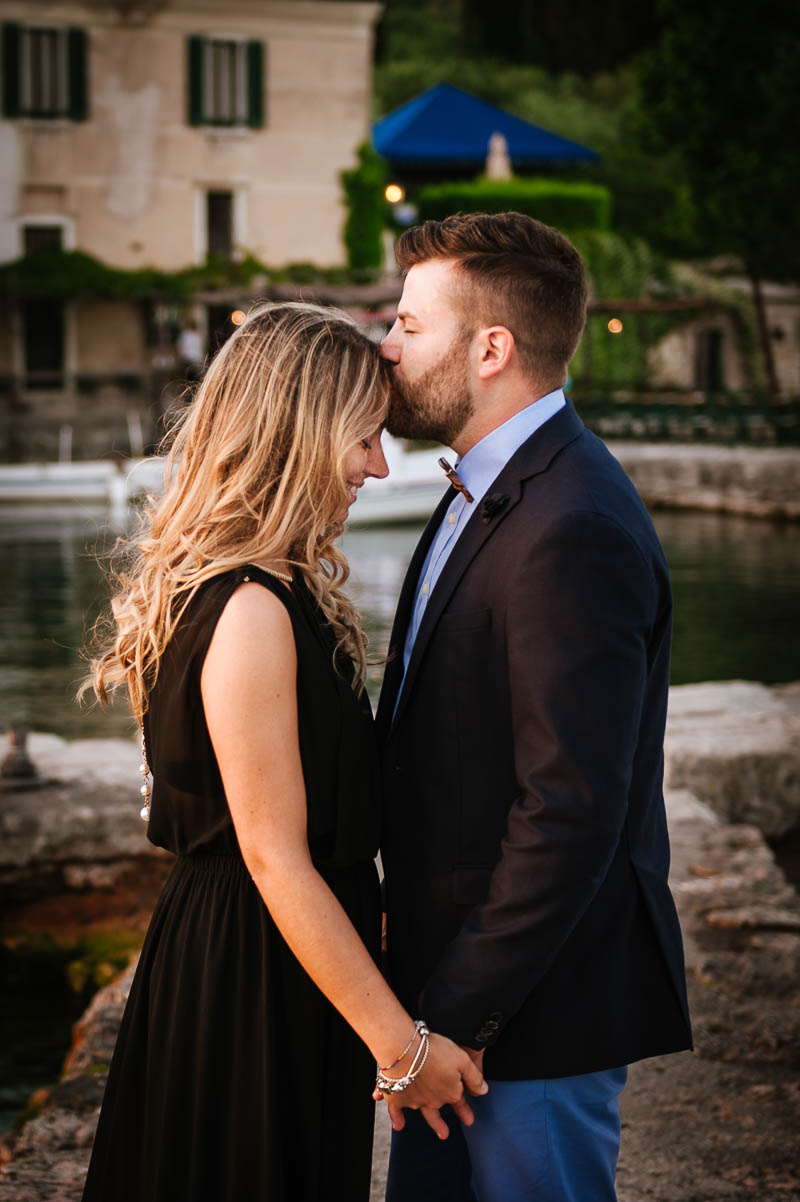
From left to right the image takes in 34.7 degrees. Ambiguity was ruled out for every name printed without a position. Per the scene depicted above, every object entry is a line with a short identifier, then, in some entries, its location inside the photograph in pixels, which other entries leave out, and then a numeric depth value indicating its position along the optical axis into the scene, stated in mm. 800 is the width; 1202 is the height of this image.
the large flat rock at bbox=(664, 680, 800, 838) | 5473
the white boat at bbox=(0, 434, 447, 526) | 18922
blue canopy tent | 33000
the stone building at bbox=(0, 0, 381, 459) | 23953
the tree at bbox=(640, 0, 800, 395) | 25094
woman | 1838
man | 1797
